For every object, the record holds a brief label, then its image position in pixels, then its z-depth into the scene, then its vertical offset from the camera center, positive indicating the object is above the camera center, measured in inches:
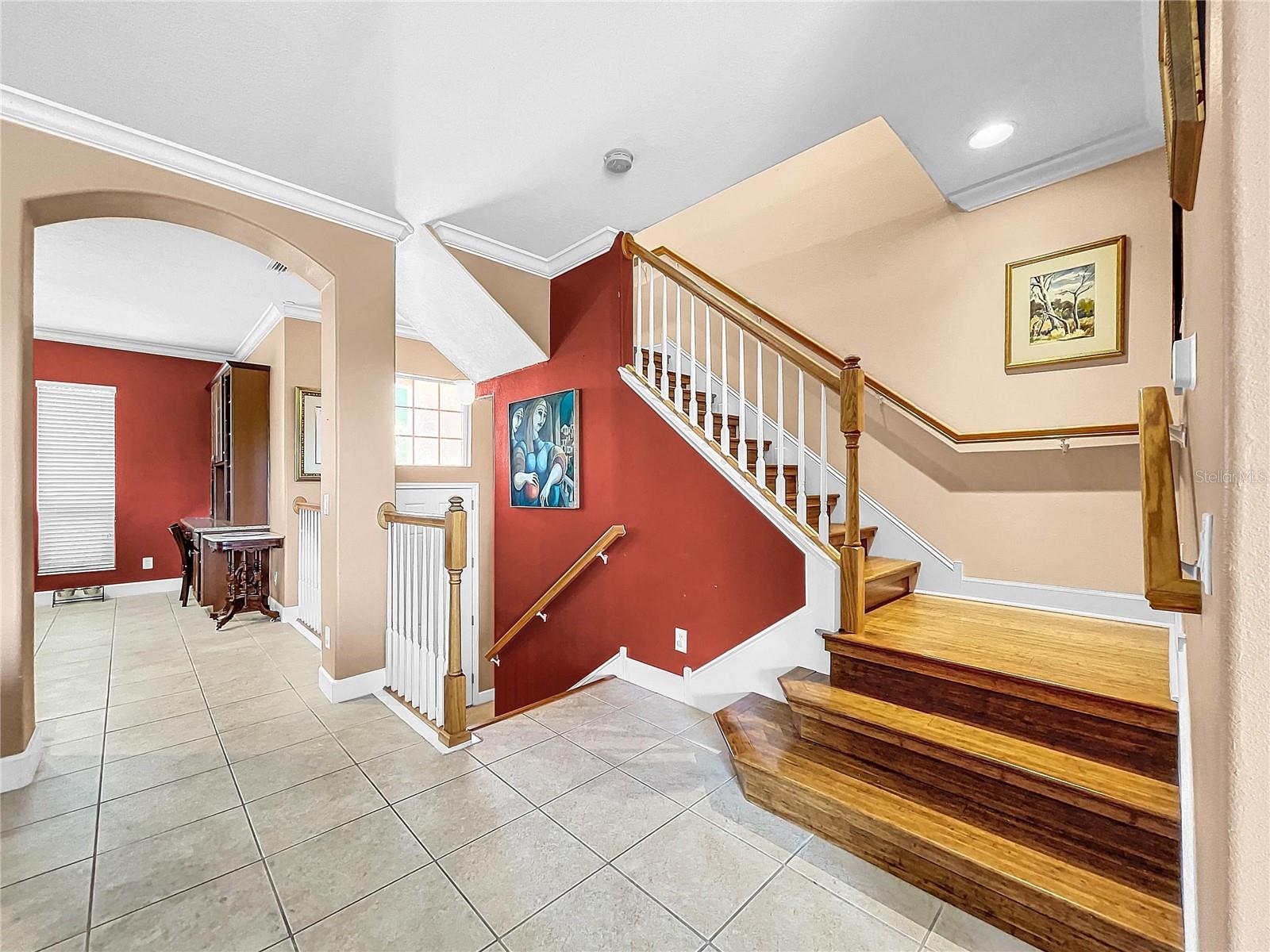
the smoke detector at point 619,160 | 101.8 +61.2
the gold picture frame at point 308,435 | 184.1 +13.2
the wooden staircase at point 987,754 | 53.6 -35.5
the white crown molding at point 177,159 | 85.4 +57.7
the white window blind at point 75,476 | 208.4 -1.6
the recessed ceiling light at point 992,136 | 89.4 +58.5
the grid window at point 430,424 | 200.2 +18.9
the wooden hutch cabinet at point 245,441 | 193.5 +11.6
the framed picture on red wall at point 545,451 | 147.9 +6.5
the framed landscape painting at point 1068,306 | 96.3 +31.9
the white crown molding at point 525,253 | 132.7 +59.6
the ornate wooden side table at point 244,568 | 171.6 -32.9
